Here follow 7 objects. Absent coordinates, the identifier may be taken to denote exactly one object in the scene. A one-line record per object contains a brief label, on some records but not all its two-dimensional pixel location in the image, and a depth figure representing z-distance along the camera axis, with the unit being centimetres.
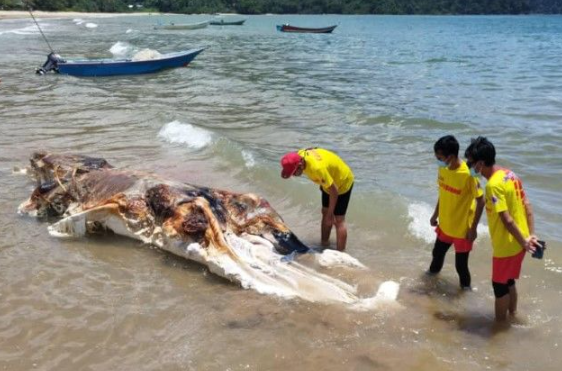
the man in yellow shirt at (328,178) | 540
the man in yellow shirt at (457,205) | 477
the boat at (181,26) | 6083
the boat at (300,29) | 5838
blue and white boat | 2222
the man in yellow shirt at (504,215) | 410
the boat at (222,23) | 7450
